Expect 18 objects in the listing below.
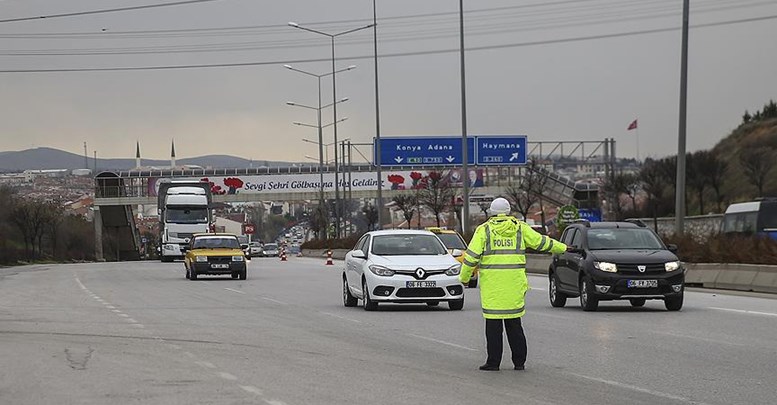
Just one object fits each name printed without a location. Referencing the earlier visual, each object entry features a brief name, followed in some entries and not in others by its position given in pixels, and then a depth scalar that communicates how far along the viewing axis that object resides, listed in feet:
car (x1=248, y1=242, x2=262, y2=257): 346.13
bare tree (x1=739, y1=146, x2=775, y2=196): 263.70
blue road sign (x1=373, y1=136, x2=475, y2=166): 246.27
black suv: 74.23
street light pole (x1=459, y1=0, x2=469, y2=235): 161.69
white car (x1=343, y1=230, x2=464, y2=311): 78.07
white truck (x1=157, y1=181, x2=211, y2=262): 228.43
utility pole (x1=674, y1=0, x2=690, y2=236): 113.80
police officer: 43.98
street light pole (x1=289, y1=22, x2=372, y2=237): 267.59
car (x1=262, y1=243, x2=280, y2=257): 353.47
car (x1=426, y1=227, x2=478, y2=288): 113.87
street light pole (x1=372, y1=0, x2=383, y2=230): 199.72
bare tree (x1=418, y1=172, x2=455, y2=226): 292.59
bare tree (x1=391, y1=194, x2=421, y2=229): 313.73
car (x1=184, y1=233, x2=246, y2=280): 139.13
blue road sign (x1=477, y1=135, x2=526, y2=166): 255.70
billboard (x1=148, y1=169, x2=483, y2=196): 322.55
